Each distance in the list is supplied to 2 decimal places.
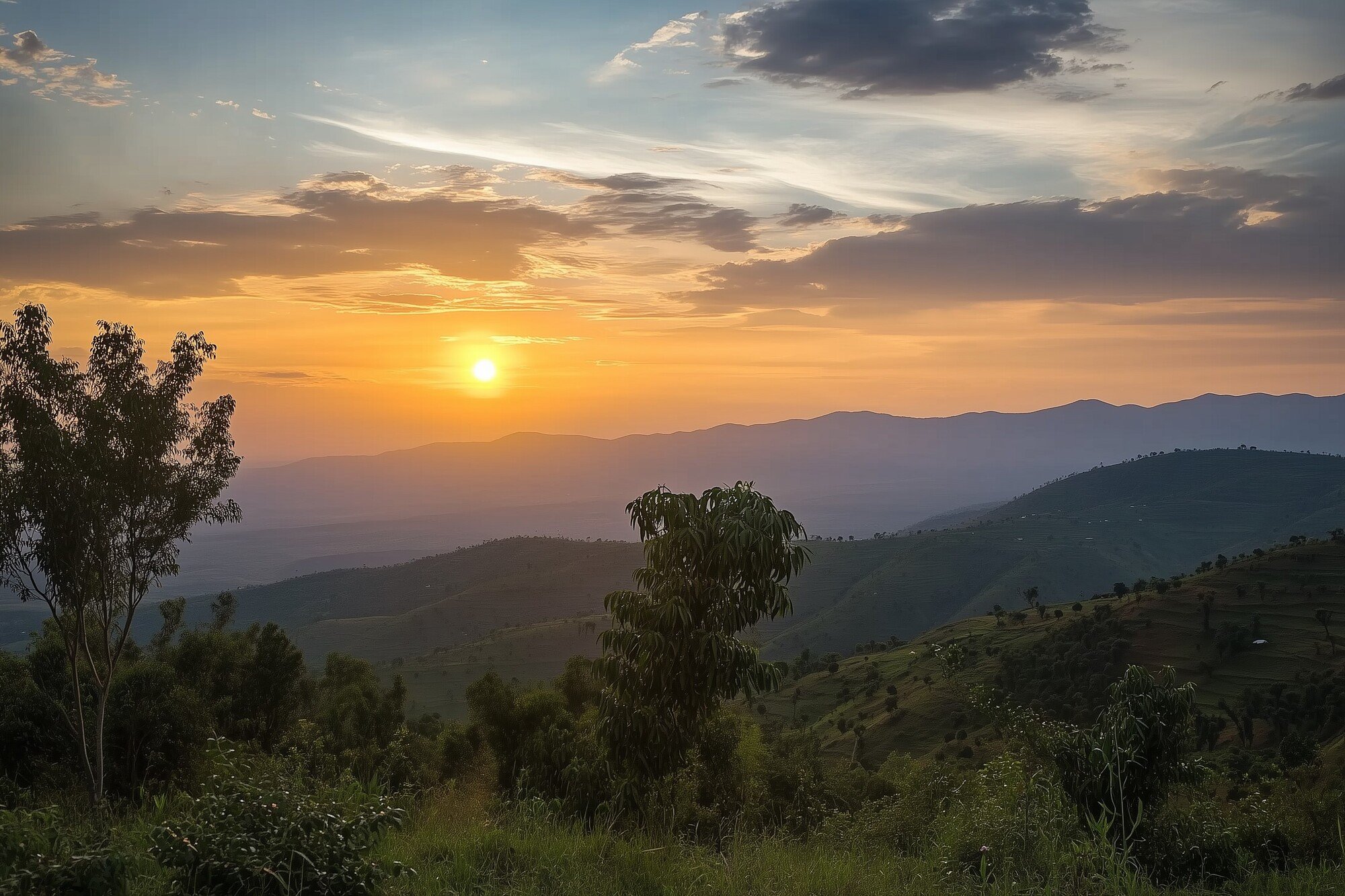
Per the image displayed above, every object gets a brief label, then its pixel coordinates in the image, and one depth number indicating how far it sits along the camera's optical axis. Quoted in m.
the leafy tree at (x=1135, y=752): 7.96
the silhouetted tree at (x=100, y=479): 14.43
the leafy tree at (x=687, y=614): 9.58
